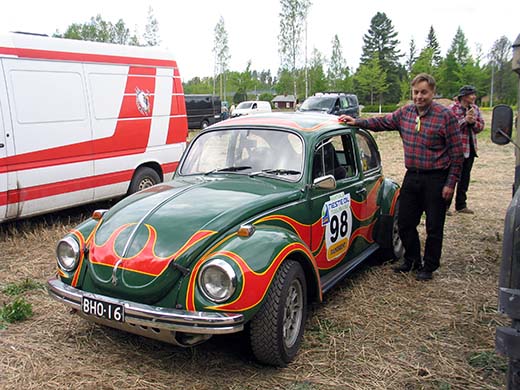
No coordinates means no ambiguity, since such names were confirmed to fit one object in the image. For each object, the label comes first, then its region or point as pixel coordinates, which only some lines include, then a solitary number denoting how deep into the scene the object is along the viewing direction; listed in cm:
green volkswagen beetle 321
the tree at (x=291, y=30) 5159
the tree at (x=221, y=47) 5775
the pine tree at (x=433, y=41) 8294
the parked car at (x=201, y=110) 3088
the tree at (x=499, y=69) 5922
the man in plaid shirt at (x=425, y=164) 491
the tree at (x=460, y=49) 5982
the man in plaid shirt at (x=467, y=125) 768
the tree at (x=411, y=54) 8575
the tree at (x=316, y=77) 5644
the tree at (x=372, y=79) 6341
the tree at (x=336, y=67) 6412
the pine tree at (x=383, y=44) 7888
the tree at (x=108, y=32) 5216
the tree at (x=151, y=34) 5003
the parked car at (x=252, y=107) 3209
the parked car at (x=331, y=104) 2292
